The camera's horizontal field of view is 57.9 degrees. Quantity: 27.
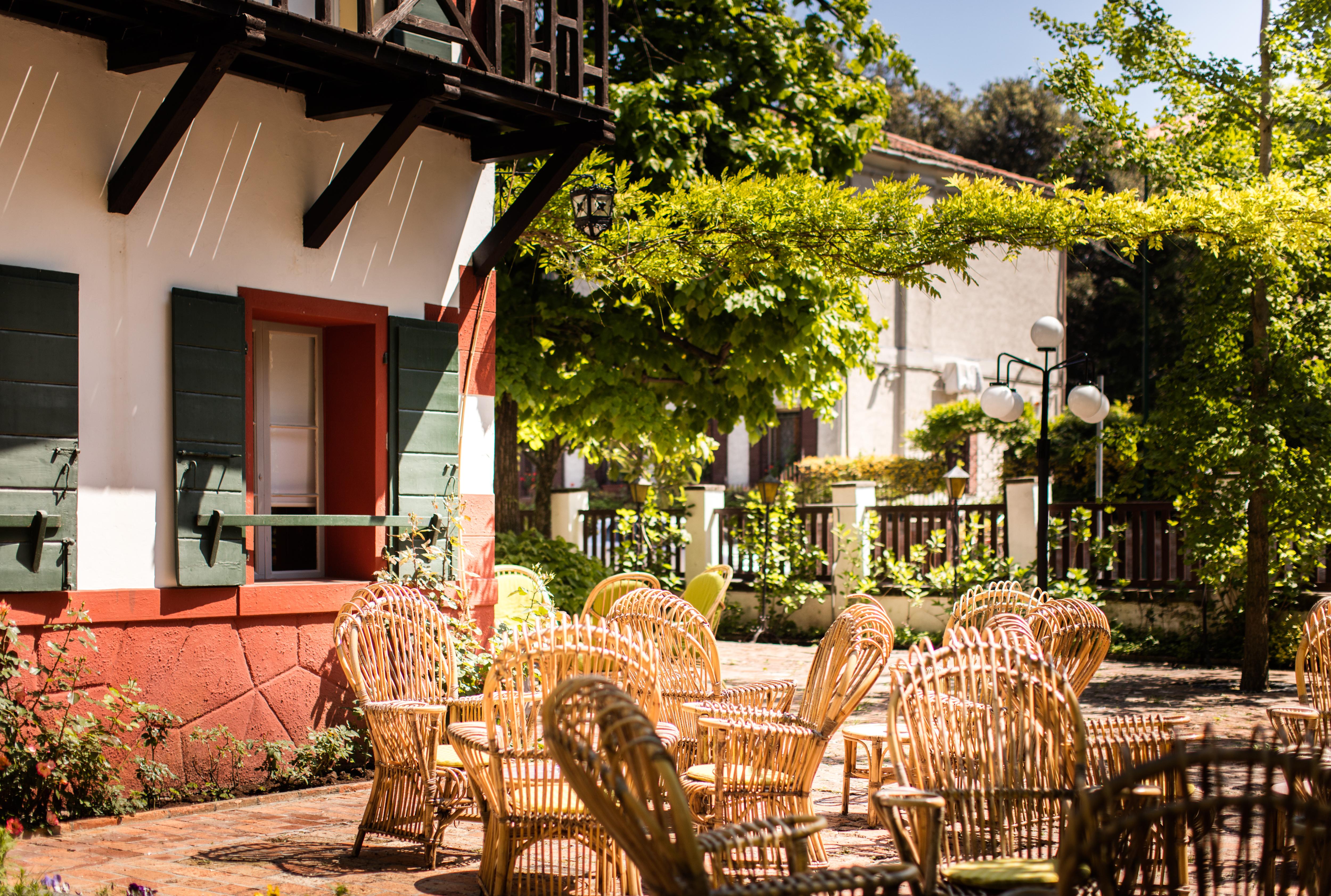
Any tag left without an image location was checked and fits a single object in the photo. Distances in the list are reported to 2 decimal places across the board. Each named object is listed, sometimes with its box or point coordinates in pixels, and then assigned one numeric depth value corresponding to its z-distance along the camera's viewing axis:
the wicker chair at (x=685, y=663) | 5.35
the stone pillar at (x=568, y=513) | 15.91
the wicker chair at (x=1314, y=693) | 5.15
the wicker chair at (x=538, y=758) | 4.14
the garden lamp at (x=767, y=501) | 14.58
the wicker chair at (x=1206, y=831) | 2.44
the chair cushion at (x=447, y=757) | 5.13
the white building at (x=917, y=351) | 24.27
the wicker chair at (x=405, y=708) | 4.99
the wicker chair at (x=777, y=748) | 4.71
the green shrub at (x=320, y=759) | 6.38
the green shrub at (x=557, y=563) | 11.83
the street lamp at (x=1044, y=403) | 10.58
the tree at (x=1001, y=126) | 32.47
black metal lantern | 7.83
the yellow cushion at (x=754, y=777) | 4.74
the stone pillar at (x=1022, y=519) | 13.49
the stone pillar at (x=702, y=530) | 15.36
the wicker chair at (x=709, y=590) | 8.88
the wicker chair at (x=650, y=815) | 2.68
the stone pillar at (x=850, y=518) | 14.30
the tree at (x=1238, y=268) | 9.55
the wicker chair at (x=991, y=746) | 3.60
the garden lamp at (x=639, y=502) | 15.21
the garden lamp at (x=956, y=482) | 13.32
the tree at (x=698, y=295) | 11.12
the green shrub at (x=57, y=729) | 5.24
